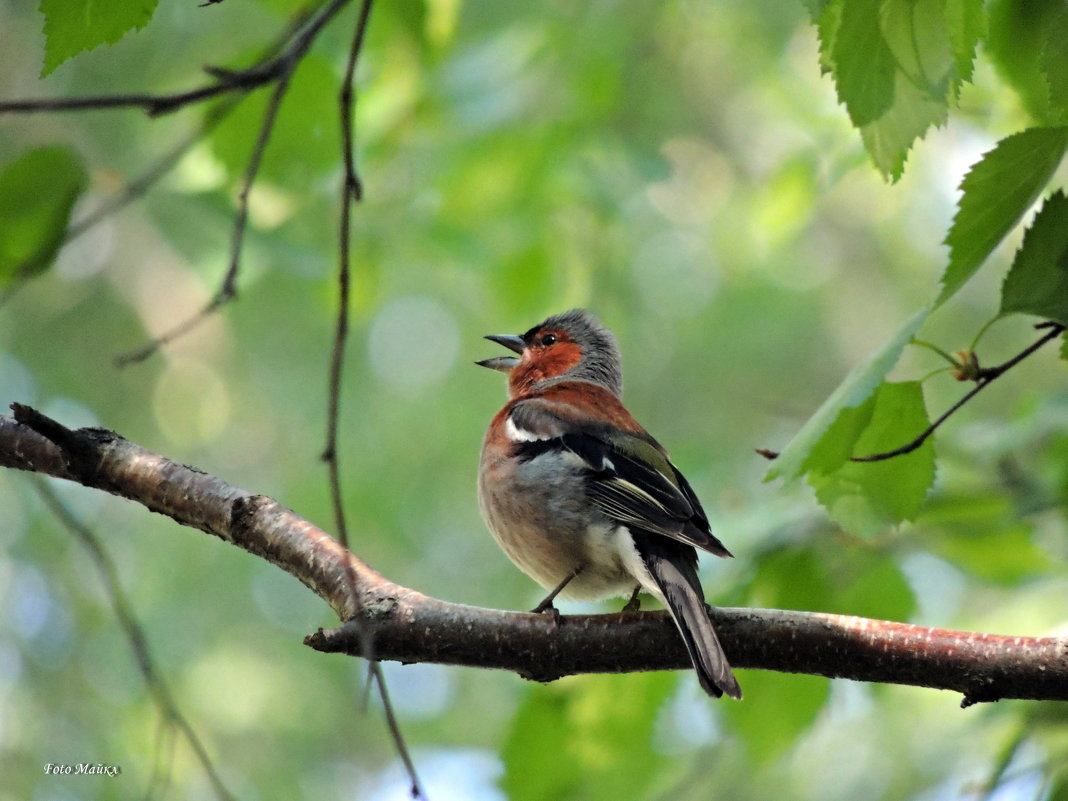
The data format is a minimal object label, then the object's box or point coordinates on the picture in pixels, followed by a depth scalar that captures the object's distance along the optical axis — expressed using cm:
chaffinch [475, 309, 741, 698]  751
